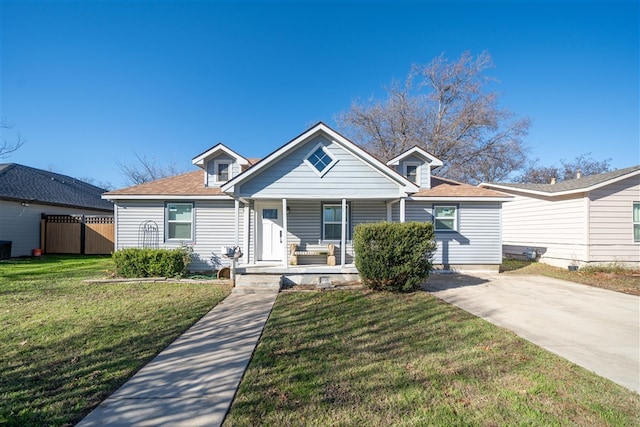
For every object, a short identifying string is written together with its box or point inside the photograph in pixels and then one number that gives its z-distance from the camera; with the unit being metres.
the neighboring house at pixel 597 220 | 11.09
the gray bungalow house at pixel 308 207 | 9.34
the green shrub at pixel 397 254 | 7.51
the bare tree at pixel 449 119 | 23.00
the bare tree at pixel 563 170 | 32.81
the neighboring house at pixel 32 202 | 13.81
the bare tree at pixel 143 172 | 32.49
